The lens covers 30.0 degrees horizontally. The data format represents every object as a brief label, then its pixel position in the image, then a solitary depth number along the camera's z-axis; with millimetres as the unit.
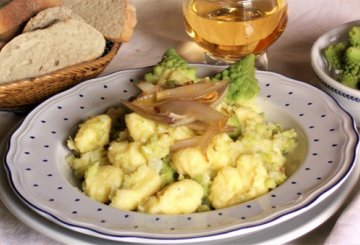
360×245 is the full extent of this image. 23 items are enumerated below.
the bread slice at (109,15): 1368
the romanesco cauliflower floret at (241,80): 1104
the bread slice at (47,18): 1317
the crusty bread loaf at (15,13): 1270
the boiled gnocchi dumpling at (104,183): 950
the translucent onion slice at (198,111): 993
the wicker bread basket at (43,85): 1171
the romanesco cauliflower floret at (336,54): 1182
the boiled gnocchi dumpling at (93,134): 1050
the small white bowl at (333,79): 1120
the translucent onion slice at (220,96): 1029
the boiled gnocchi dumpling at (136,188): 919
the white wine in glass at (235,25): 1266
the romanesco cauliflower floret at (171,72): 1109
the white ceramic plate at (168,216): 846
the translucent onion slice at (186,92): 1033
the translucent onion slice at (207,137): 955
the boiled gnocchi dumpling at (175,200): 900
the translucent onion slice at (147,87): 1065
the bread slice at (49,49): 1238
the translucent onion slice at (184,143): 970
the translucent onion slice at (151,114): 985
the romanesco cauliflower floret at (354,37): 1154
